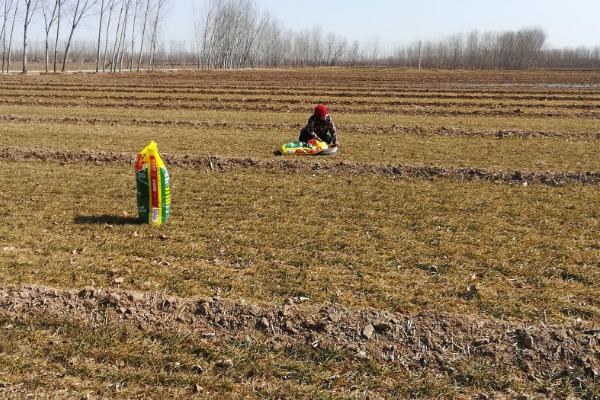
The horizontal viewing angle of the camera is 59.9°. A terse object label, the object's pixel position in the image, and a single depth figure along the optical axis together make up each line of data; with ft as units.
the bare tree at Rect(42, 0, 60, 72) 214.90
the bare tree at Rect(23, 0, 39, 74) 183.93
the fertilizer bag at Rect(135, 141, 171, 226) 23.17
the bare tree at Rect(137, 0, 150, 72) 267.59
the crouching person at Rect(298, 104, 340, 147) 44.80
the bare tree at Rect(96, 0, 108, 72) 229.62
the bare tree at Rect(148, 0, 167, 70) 273.79
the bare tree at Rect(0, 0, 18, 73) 209.06
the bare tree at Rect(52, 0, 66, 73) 215.37
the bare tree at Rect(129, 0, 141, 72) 258.63
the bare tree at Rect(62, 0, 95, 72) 225.97
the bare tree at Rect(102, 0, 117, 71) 240.53
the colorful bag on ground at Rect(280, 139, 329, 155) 44.11
